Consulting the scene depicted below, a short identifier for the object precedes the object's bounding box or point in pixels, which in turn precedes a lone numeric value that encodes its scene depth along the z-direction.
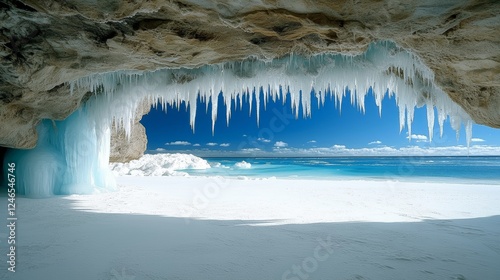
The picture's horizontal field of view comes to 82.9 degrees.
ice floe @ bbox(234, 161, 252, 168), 35.41
